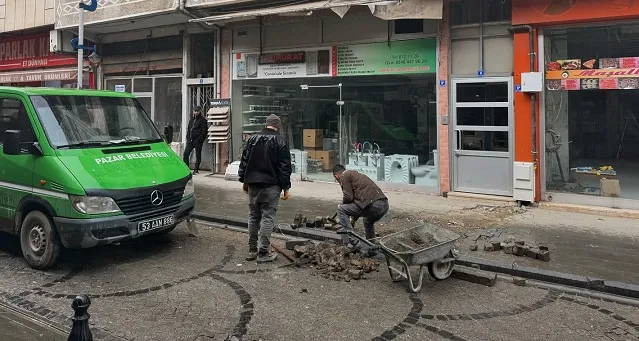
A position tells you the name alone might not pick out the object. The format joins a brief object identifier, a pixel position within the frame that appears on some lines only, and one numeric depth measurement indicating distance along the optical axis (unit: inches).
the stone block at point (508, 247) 257.1
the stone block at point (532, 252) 247.9
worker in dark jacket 248.2
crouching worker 255.8
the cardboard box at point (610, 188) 359.6
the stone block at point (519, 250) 252.4
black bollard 120.3
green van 224.5
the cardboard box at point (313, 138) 500.4
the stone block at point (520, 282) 221.0
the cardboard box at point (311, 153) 504.7
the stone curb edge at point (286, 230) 292.6
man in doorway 546.6
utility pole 470.6
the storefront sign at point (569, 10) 339.6
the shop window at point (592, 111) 353.7
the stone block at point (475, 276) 220.7
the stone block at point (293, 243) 264.2
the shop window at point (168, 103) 596.7
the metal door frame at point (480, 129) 389.1
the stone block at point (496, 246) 261.9
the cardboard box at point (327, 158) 494.3
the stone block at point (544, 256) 244.8
